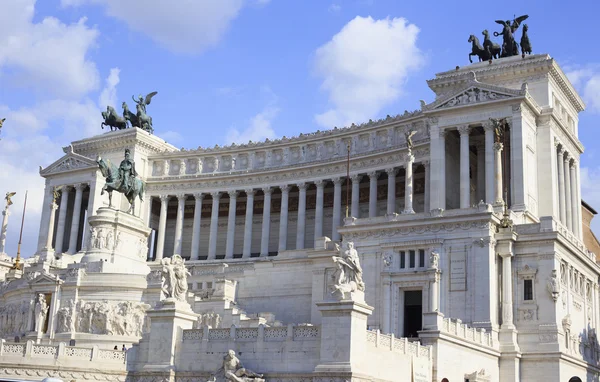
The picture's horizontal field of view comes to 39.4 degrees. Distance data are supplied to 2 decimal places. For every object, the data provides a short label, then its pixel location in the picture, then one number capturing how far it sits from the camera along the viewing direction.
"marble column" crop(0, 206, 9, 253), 87.75
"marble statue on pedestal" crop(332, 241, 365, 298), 36.38
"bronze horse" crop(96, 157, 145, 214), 70.25
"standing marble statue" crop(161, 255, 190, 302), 42.19
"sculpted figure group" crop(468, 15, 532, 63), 78.66
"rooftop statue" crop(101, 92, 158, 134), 100.44
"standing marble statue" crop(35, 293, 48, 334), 59.64
